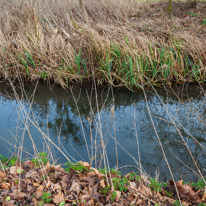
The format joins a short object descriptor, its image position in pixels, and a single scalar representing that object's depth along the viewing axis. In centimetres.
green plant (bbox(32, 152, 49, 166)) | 295
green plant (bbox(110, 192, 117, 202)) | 248
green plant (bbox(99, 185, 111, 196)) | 255
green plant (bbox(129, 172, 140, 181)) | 276
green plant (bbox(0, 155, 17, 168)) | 301
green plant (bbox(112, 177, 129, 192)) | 258
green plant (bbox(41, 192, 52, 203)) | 247
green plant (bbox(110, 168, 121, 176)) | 279
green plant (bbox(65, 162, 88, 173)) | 285
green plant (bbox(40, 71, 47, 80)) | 628
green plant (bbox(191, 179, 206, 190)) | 268
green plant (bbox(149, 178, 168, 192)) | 261
